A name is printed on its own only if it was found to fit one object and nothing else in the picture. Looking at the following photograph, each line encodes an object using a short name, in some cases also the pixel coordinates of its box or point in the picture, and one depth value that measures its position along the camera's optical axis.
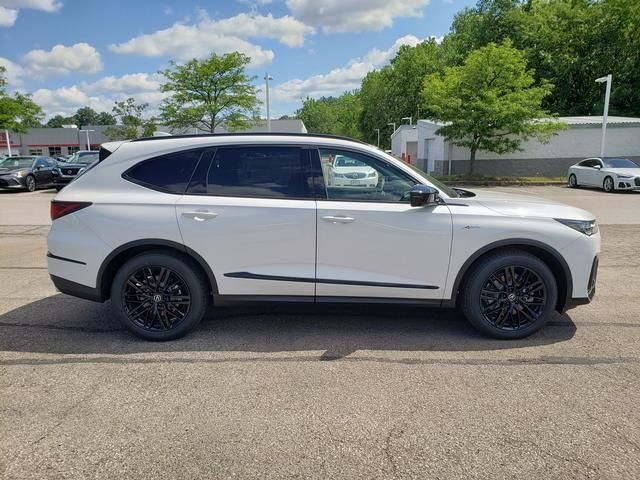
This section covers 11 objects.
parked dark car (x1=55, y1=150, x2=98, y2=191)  19.42
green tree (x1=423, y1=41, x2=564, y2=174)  21.81
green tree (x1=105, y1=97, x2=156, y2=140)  41.97
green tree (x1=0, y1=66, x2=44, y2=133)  31.08
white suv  4.09
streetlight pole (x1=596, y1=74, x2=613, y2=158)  22.38
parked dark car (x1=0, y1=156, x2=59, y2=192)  19.33
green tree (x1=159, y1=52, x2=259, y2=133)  27.00
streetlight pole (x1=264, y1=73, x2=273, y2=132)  30.15
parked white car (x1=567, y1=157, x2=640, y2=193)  17.77
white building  25.28
